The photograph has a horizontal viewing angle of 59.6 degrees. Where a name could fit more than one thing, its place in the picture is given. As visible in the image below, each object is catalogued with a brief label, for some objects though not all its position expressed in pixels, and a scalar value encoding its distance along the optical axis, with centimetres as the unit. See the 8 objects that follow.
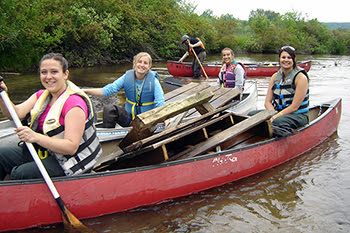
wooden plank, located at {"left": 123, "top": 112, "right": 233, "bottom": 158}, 311
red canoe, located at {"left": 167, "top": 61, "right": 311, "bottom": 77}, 1297
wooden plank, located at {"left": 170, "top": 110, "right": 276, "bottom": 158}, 368
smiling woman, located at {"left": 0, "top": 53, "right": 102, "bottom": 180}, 248
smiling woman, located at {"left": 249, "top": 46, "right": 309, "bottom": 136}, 438
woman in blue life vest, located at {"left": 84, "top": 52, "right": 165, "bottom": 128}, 414
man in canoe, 1266
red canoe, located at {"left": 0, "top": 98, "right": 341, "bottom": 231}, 270
